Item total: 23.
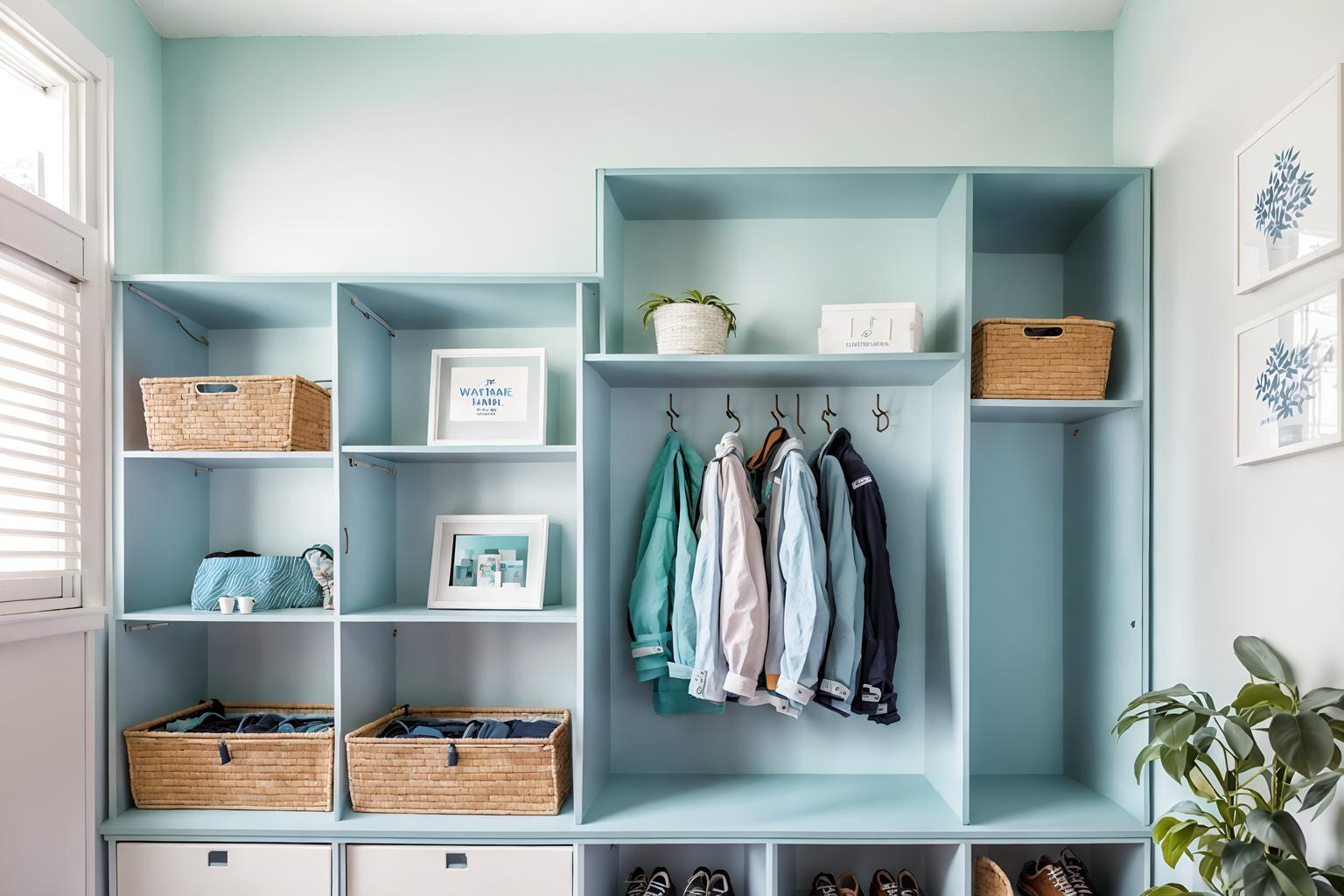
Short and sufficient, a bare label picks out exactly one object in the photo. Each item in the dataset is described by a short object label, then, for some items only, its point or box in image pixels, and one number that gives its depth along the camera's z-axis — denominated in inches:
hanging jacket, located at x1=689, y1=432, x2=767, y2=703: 96.5
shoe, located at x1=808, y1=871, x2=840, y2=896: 102.7
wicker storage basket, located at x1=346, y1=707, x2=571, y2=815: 94.6
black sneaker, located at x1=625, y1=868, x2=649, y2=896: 104.4
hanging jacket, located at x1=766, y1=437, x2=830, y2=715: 94.8
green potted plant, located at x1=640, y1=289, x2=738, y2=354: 96.7
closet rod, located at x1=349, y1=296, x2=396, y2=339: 101.2
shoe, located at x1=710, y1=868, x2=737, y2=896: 103.4
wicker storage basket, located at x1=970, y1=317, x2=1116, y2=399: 94.6
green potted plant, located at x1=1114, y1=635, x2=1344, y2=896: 58.4
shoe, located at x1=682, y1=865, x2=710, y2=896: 103.7
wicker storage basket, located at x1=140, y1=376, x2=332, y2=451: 95.9
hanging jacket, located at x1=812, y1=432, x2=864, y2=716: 96.9
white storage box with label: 97.2
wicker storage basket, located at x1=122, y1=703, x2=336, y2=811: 95.5
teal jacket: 101.0
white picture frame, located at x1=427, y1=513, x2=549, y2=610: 102.7
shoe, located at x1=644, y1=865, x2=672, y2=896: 104.0
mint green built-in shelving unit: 95.0
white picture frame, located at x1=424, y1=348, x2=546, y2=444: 103.7
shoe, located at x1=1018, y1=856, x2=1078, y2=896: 96.0
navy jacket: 98.8
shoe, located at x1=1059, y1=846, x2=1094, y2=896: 95.7
